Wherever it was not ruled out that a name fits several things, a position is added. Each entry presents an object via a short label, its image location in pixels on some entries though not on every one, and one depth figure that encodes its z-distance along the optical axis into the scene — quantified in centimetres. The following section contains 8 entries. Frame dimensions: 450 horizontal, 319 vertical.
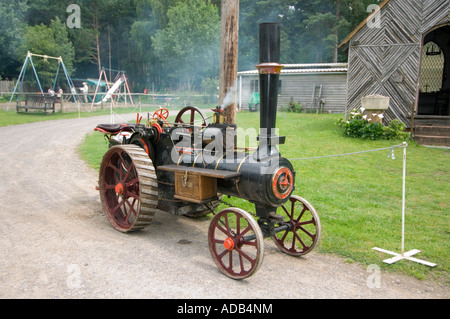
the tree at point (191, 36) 2931
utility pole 618
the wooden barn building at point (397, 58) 1220
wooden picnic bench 2114
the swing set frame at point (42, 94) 2062
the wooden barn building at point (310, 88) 2248
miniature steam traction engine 384
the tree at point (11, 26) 2652
